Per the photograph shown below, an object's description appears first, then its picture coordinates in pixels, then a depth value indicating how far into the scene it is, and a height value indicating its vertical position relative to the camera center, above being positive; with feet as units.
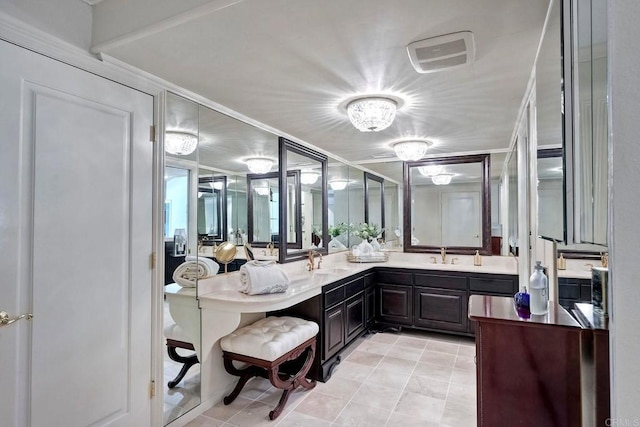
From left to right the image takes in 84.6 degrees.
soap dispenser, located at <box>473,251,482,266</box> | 13.85 -1.69
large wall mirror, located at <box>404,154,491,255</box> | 14.24 +0.54
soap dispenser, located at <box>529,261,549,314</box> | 4.93 -1.11
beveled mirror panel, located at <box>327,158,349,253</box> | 14.46 +0.52
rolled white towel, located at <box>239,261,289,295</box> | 8.52 -1.53
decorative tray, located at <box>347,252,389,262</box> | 14.83 -1.72
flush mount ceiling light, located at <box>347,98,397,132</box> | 7.85 +2.39
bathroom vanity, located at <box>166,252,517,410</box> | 8.21 -2.55
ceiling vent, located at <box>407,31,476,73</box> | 5.40 +2.68
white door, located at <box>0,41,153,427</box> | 4.90 -0.44
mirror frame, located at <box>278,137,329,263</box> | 11.06 +0.84
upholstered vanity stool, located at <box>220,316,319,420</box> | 7.98 -3.11
